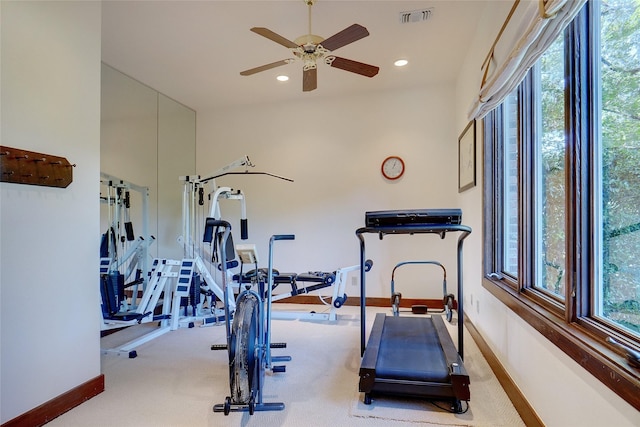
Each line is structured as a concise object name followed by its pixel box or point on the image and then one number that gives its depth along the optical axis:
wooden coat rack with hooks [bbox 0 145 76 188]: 1.78
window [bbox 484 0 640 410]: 1.22
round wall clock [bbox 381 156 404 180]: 4.60
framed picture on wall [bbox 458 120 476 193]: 3.30
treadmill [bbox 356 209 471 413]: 2.05
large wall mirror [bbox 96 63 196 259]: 3.67
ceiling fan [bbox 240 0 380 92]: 2.36
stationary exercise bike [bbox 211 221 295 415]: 2.01
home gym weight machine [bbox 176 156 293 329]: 3.71
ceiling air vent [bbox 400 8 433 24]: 2.83
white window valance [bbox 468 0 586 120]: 1.32
